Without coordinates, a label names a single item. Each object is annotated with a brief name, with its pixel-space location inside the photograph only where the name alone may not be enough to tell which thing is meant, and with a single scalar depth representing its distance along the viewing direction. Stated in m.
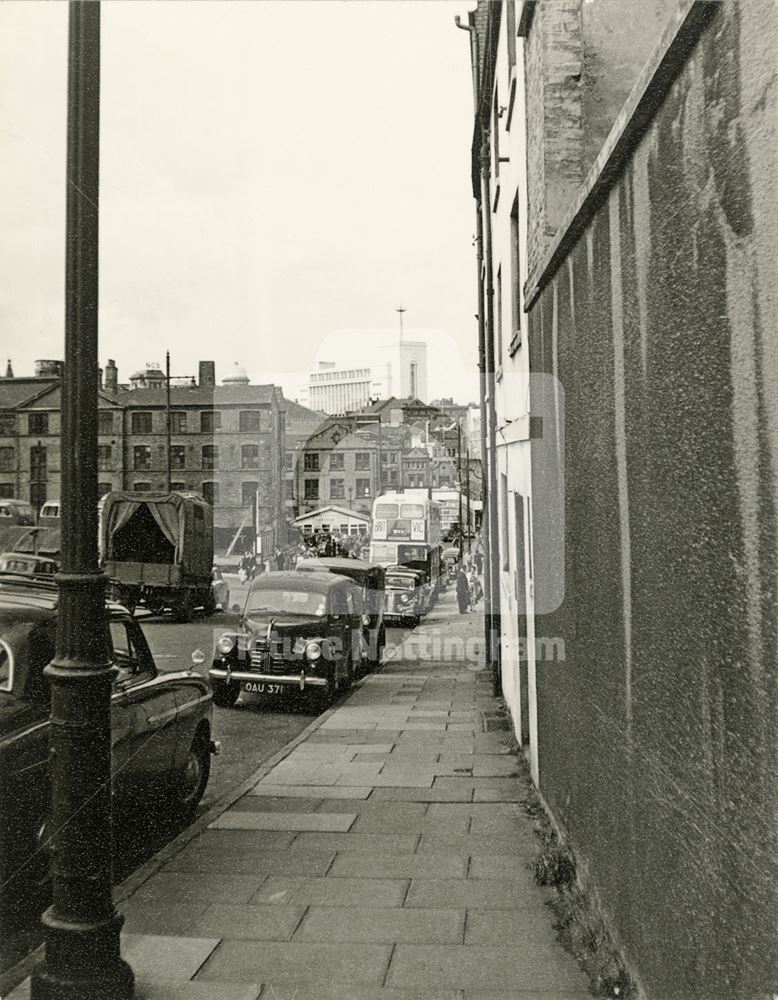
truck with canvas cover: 23.17
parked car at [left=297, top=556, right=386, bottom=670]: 17.06
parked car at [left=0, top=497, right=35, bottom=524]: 37.59
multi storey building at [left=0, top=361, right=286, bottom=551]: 56.72
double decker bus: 30.86
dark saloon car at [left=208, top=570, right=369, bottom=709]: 12.30
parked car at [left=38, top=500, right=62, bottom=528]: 38.30
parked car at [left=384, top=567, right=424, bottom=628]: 24.86
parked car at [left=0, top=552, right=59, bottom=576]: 17.36
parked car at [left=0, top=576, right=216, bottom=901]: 4.76
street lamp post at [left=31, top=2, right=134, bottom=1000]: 3.78
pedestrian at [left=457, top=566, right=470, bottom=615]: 27.14
